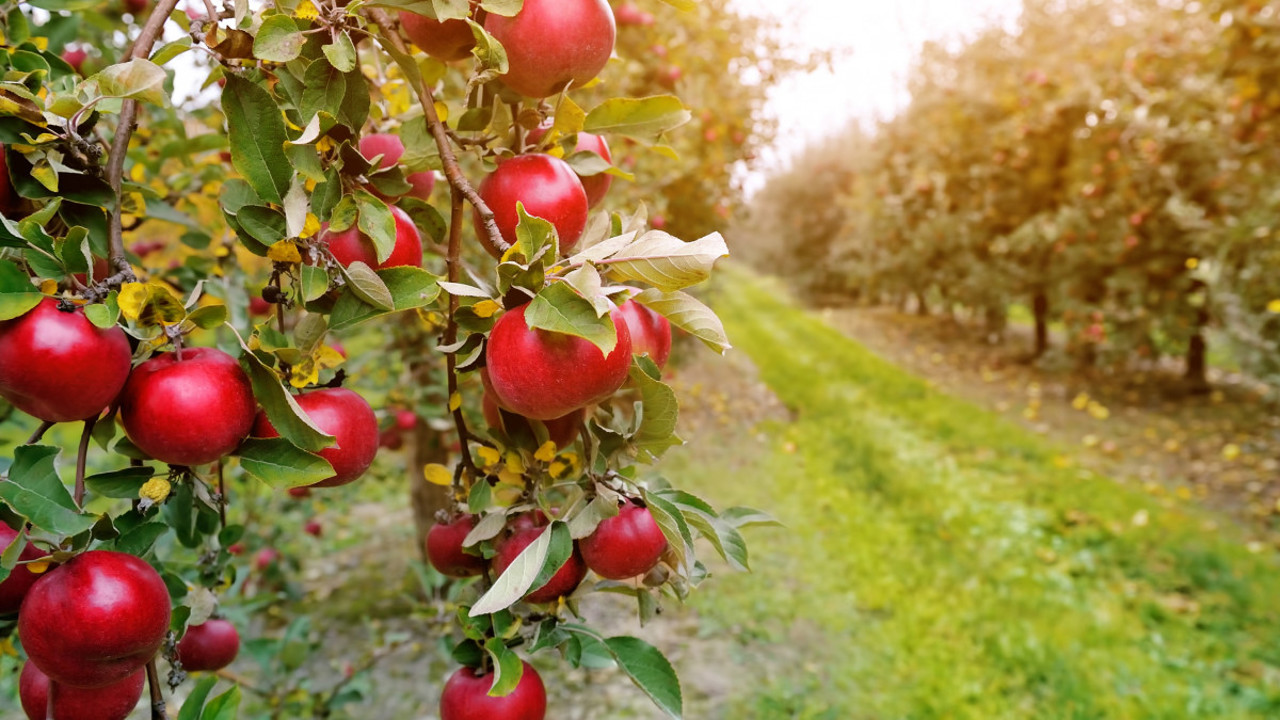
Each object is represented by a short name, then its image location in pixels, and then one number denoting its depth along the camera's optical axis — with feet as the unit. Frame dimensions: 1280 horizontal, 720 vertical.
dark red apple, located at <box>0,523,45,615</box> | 2.26
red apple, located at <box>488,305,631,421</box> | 2.12
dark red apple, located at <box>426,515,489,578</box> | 2.91
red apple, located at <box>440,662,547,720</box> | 2.68
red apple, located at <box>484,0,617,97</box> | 2.31
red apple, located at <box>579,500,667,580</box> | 2.57
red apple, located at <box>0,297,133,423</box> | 1.89
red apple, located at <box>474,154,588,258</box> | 2.42
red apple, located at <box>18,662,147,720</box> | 2.28
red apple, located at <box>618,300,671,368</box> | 2.48
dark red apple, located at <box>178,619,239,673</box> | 3.11
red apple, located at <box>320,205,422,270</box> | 2.32
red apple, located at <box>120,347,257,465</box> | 2.02
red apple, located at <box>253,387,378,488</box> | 2.32
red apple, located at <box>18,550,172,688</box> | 2.00
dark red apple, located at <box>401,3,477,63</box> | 2.39
